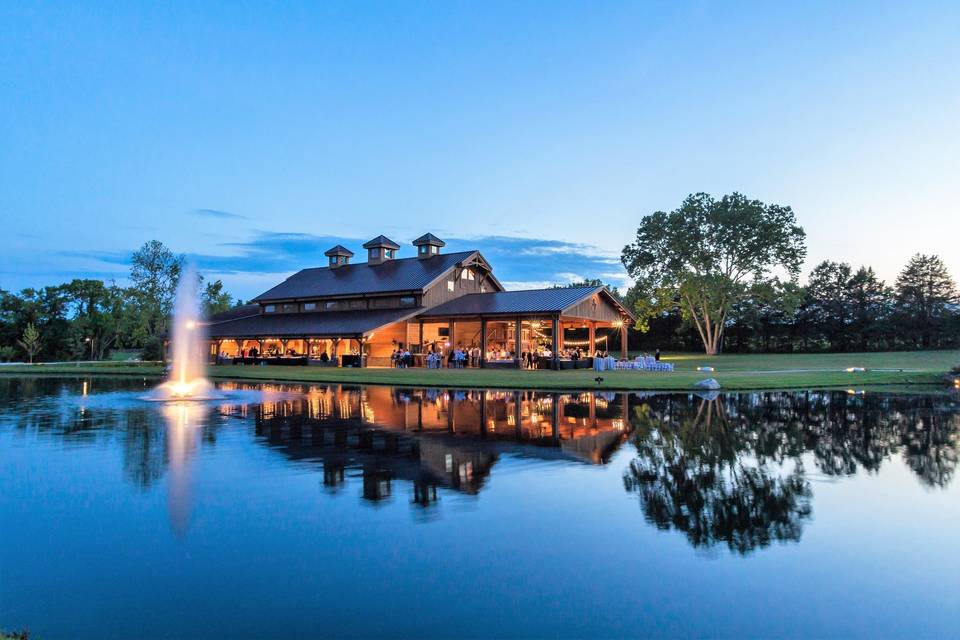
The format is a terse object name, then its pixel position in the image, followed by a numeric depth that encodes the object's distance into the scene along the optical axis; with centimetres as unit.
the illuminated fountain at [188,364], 2155
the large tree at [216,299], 7092
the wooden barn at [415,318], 3847
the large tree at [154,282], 4978
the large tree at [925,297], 6188
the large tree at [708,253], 5259
